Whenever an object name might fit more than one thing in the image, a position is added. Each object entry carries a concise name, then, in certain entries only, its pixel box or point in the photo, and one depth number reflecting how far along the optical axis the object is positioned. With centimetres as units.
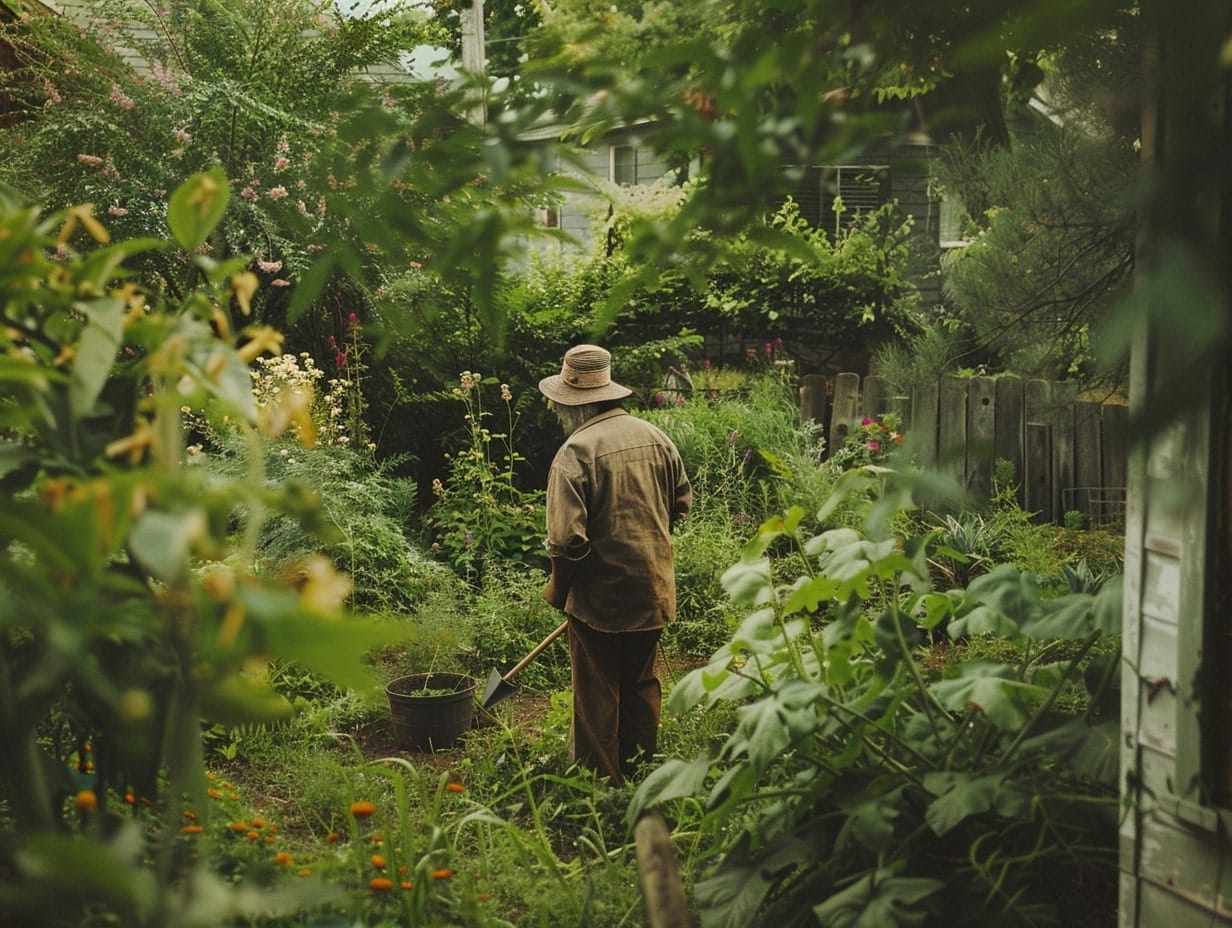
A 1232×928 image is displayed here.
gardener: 448
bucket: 477
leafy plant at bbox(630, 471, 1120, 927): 227
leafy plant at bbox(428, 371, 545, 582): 675
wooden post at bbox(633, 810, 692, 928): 172
